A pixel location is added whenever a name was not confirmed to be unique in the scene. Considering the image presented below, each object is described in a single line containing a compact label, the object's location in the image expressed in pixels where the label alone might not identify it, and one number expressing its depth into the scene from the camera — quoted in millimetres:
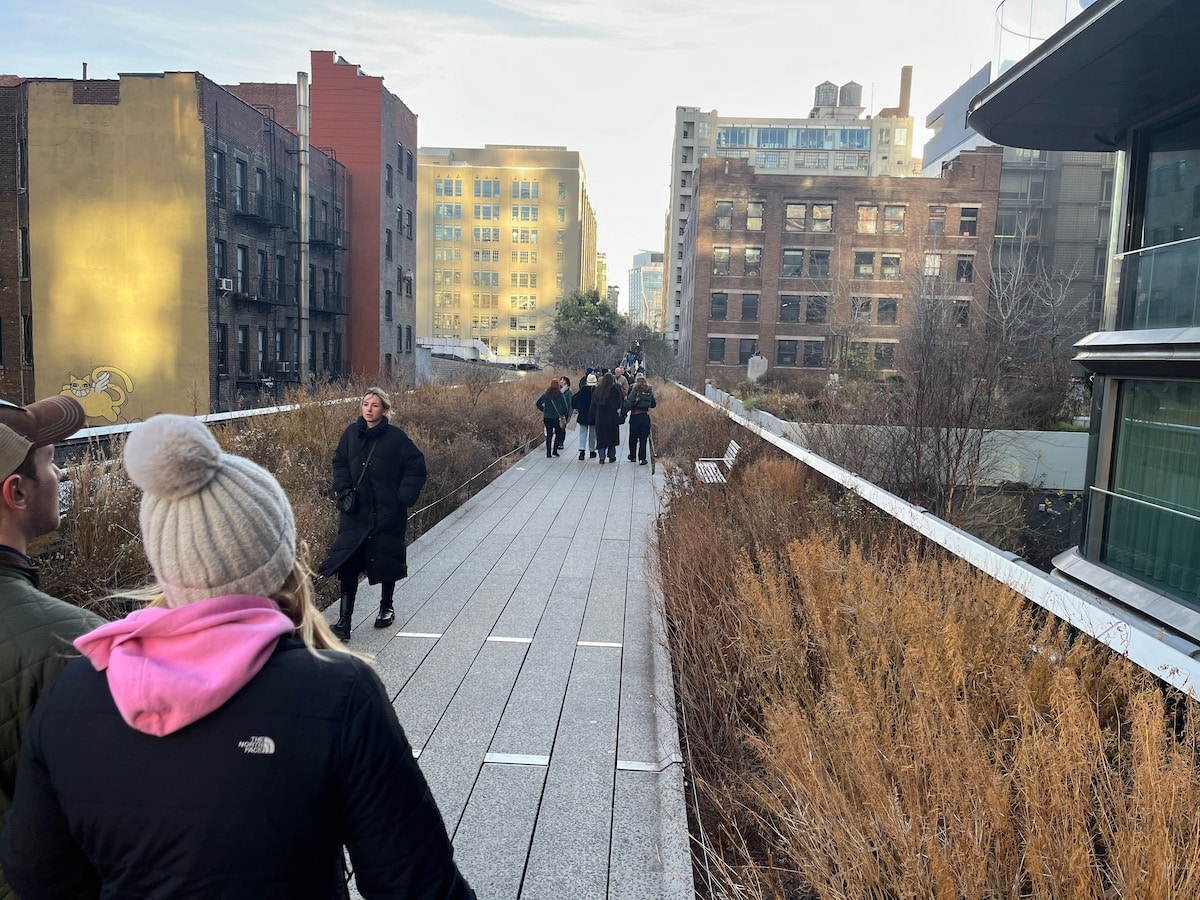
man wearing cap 1978
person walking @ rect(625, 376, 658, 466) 17703
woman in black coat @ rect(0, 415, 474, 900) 1568
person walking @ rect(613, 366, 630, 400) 20667
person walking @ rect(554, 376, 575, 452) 22250
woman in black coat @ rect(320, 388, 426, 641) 6762
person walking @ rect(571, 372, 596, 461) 18516
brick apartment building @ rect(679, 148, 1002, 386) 62156
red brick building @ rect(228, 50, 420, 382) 51625
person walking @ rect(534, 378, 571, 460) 18203
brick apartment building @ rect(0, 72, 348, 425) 35906
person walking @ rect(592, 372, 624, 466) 17297
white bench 10005
